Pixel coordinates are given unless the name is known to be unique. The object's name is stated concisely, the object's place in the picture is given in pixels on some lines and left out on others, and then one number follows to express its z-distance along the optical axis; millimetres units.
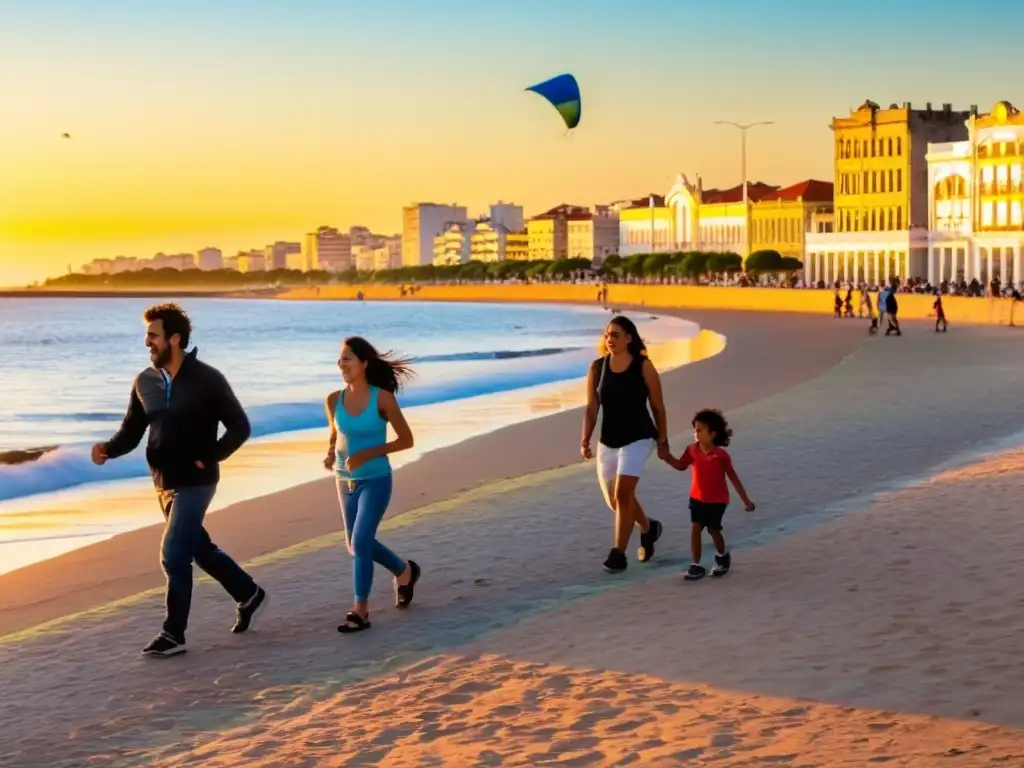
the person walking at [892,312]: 44588
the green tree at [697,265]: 134000
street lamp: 101625
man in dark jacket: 7250
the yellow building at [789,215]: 136875
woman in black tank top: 8688
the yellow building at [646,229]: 172000
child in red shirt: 8484
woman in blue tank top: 7711
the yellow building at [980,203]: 89375
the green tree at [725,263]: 130750
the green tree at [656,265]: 142750
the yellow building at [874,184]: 107562
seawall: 54094
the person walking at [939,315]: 46800
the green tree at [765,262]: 117625
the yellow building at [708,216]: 153875
